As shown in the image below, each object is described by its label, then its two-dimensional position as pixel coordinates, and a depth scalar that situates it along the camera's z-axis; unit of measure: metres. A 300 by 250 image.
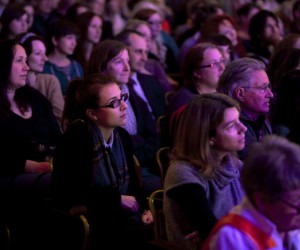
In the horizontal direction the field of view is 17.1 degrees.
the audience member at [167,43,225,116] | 6.73
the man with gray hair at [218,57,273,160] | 5.26
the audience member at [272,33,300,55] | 7.04
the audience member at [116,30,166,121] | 7.74
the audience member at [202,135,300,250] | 2.89
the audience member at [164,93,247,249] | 3.68
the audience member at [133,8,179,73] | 9.80
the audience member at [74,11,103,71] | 9.11
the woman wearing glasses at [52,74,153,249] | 4.66
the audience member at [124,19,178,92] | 8.71
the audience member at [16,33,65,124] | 7.20
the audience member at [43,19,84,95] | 8.22
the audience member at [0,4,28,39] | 8.68
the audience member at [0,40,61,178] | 5.54
